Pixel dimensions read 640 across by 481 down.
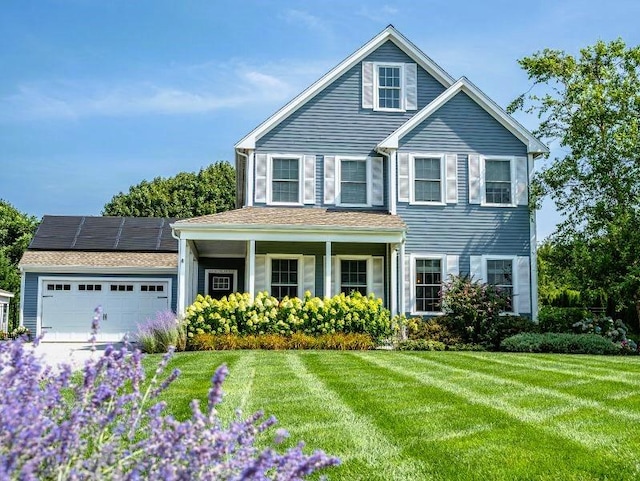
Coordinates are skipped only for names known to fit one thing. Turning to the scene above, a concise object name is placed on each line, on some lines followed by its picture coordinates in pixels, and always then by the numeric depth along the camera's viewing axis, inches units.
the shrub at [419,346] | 660.1
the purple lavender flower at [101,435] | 88.7
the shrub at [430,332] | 695.1
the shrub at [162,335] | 608.7
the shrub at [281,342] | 625.3
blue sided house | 754.2
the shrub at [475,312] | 698.2
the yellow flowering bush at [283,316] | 638.5
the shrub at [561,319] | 743.1
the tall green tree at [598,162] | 714.8
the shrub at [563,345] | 654.5
